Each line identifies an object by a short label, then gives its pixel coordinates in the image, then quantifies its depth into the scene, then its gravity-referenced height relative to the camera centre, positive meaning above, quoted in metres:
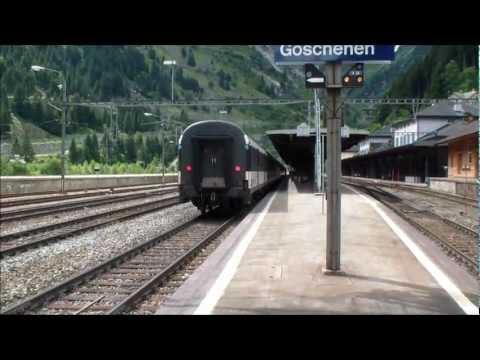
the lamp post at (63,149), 23.15 +1.13
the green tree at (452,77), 93.75 +17.95
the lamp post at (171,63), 32.46 +6.98
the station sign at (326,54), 6.95 +1.63
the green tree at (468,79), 86.64 +16.28
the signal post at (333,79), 6.97 +1.32
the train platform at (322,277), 5.68 -1.48
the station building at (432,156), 29.83 +1.46
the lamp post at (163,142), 42.05 +2.48
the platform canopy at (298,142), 27.28 +1.87
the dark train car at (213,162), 15.67 +0.30
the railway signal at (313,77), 7.26 +1.36
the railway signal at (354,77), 7.22 +1.35
